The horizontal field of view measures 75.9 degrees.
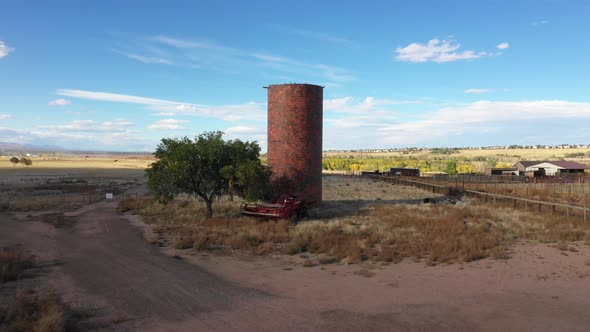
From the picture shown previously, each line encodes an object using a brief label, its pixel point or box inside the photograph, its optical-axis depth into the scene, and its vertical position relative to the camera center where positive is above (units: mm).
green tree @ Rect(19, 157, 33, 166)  128425 -784
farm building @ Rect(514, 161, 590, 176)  75106 -569
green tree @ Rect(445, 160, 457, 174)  92500 -1129
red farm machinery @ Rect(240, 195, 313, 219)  23250 -2930
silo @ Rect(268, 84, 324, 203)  27781 +1772
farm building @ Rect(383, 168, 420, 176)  78625 -1797
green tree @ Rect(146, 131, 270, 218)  22953 -507
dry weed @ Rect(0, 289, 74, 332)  8445 -3742
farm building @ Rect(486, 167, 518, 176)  79306 -1406
